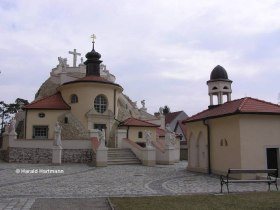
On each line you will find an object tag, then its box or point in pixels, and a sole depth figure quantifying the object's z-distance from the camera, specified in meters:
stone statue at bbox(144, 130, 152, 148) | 28.75
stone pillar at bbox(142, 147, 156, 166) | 28.03
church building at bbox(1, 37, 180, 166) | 28.86
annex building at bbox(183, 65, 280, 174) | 18.20
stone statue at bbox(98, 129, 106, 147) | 26.96
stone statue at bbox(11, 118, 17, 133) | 29.59
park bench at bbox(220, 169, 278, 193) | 14.06
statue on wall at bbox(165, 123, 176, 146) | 30.09
